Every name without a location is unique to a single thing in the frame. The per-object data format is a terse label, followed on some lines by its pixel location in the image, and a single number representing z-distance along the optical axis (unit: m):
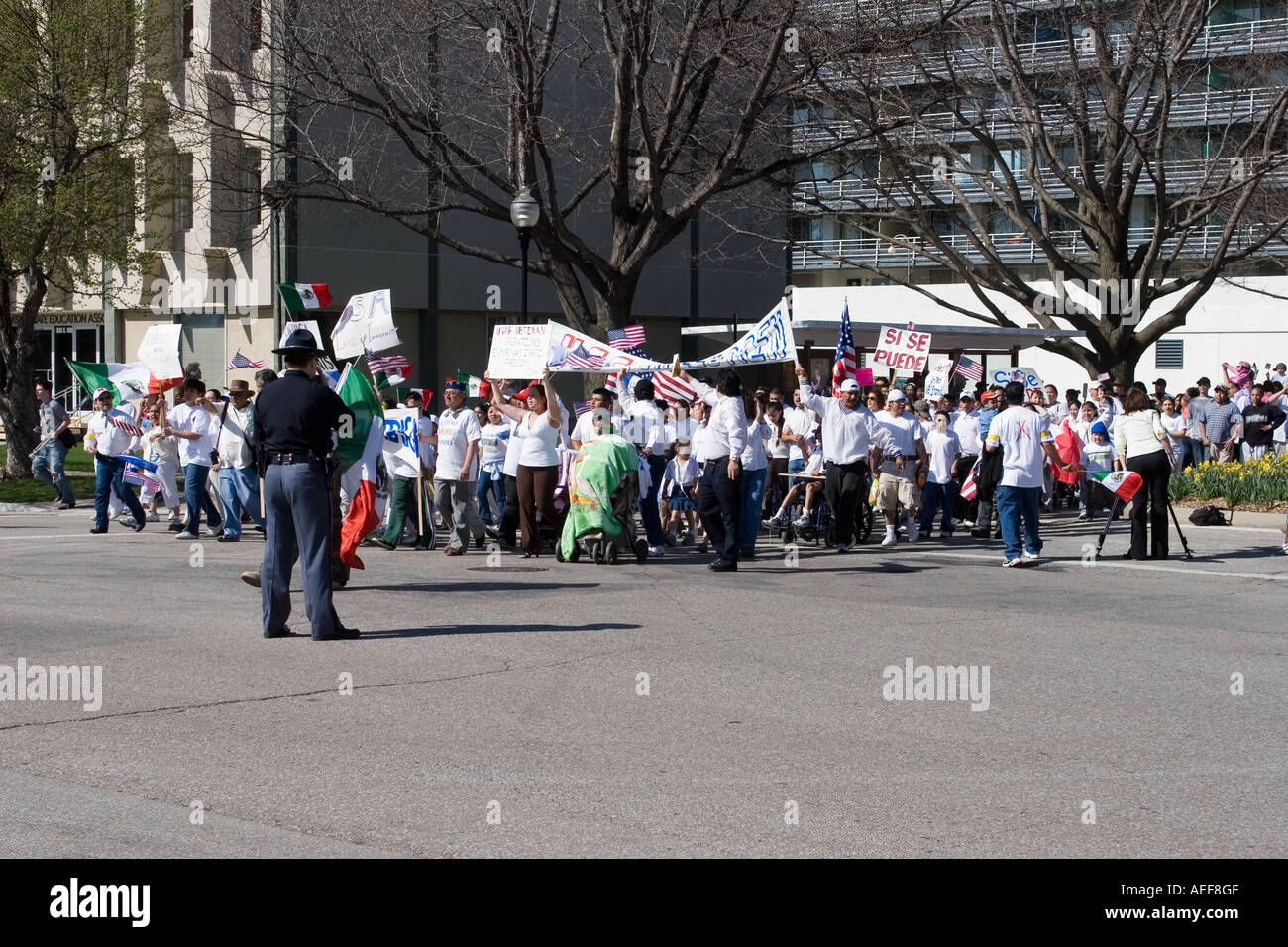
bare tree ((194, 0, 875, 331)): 20.98
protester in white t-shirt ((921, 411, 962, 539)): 18.41
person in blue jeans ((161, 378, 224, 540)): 17.84
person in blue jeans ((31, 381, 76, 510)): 21.45
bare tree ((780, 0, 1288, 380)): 25.02
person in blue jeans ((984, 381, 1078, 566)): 15.16
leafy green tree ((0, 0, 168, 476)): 25.73
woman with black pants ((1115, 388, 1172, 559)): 15.82
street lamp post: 19.02
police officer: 10.06
